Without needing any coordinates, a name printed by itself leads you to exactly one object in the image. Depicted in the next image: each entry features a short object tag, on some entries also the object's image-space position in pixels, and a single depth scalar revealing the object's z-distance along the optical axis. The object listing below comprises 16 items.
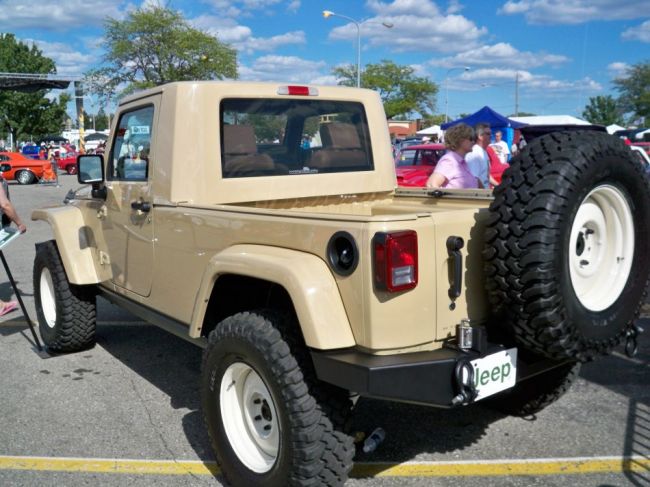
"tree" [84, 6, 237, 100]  40.94
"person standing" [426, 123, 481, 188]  5.55
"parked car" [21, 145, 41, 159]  41.32
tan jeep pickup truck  2.43
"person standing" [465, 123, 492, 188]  6.93
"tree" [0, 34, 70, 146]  50.91
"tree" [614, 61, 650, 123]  81.75
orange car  25.69
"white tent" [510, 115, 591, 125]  28.40
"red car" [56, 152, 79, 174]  34.16
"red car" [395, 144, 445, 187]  13.61
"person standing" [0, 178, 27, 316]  5.19
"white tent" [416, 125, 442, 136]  44.67
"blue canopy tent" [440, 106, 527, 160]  20.66
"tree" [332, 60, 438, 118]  69.25
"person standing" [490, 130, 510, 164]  12.27
